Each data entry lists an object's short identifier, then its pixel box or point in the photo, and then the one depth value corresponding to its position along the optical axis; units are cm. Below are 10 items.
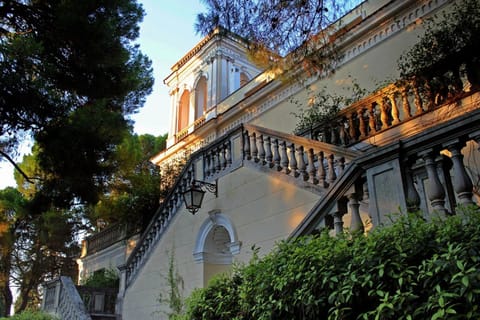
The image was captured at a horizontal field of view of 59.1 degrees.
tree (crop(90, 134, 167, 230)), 1291
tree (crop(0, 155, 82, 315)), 1998
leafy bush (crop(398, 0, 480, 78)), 668
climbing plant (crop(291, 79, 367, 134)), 974
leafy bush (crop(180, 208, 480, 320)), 219
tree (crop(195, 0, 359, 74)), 699
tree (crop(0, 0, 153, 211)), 807
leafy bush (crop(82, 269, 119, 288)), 1202
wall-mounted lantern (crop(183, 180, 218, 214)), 761
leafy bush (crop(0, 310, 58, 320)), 888
